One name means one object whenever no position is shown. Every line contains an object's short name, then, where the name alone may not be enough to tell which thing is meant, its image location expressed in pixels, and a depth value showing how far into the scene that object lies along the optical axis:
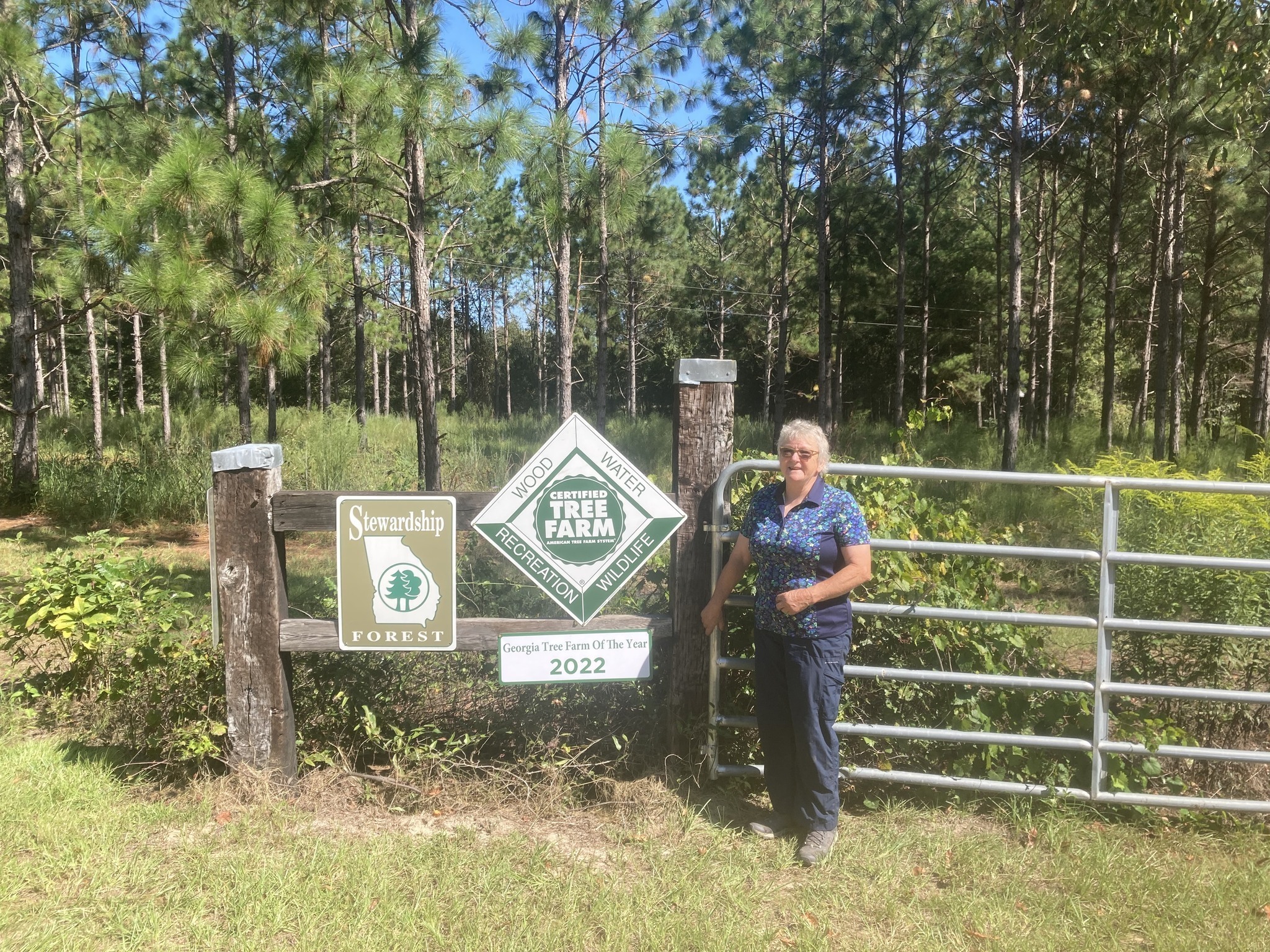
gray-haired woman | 3.35
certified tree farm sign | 3.85
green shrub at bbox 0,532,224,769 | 4.07
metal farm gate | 3.51
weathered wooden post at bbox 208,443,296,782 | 3.81
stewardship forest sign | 3.84
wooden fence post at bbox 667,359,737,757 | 3.89
